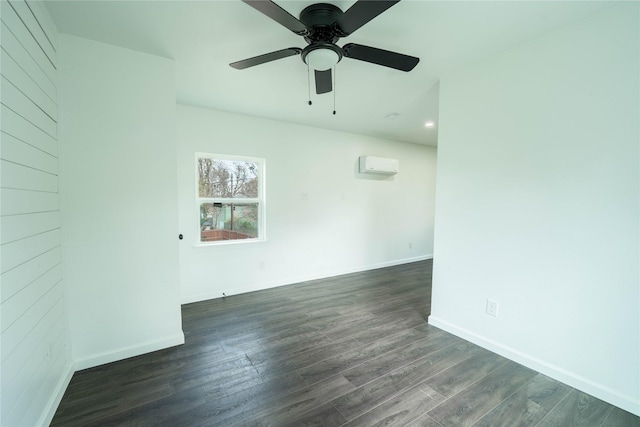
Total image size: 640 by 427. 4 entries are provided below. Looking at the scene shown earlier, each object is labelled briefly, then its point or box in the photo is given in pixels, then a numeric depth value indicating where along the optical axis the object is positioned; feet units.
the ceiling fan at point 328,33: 4.26
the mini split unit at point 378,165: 14.98
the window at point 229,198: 11.41
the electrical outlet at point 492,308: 7.36
